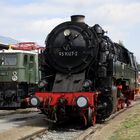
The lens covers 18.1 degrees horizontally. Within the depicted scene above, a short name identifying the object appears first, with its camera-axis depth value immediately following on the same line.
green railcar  20.92
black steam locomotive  14.27
